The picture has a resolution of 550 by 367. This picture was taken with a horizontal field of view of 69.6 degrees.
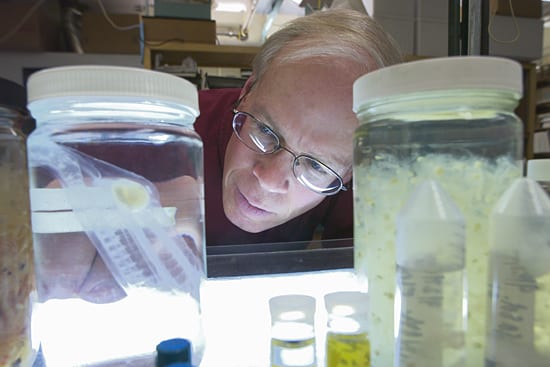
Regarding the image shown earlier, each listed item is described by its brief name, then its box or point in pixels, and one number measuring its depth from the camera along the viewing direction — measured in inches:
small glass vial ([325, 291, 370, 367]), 13.4
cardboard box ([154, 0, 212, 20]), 90.0
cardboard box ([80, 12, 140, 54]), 109.7
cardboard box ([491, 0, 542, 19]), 72.2
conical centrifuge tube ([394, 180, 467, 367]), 11.4
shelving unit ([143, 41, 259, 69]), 89.6
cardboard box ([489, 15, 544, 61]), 86.6
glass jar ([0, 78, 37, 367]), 15.0
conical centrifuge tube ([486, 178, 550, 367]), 11.4
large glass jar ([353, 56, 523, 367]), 12.6
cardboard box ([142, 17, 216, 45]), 88.0
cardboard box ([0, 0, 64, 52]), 98.0
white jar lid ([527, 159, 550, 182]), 22.6
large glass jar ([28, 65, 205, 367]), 16.2
